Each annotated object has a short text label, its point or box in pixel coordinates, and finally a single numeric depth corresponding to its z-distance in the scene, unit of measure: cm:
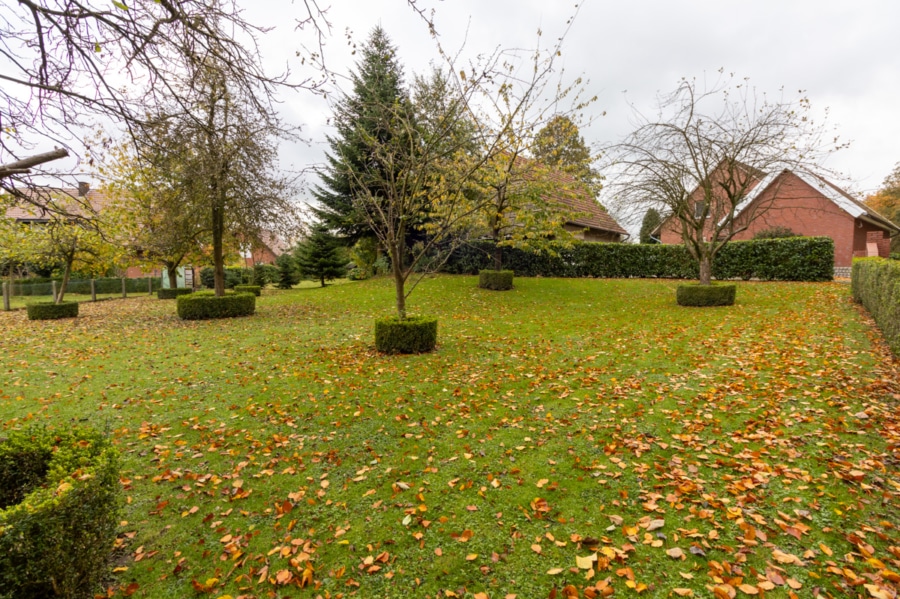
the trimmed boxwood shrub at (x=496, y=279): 1648
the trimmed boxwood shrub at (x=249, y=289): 1939
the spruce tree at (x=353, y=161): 1873
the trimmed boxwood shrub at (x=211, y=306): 1274
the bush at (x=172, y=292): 2075
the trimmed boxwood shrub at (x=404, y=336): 789
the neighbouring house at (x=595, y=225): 2196
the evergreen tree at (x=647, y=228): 3420
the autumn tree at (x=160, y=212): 1327
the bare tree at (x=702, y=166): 1099
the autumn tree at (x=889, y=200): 3038
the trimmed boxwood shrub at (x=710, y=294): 1166
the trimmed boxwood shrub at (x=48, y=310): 1349
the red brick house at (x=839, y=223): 2027
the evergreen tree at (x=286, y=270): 2622
